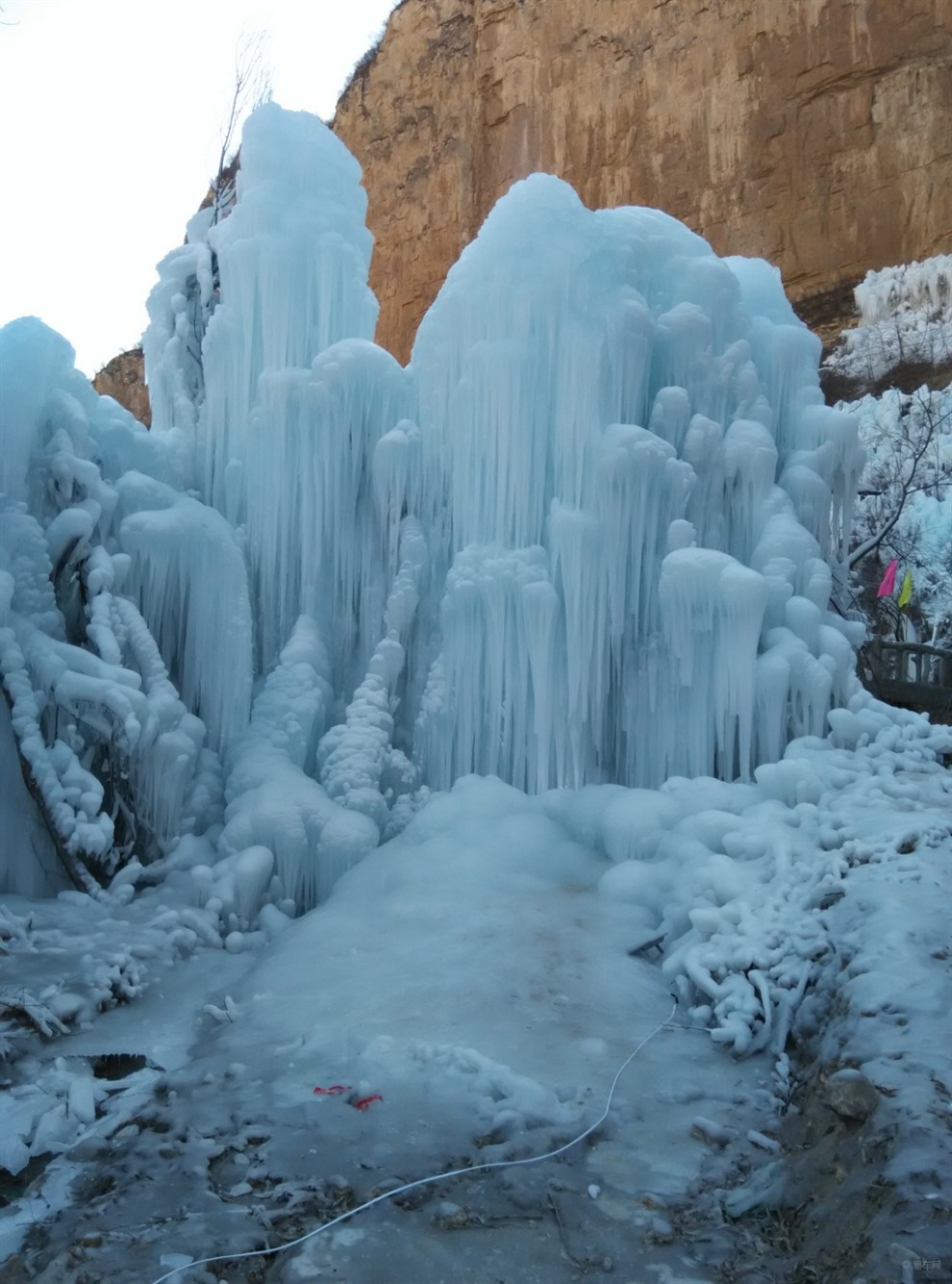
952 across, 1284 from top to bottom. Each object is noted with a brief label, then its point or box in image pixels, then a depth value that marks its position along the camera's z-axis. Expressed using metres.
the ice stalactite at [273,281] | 6.77
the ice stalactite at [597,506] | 5.89
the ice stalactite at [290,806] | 5.36
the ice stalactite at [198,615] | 5.89
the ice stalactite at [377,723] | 5.77
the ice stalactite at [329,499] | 6.39
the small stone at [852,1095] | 2.96
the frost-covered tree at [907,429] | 15.96
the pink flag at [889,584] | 13.71
